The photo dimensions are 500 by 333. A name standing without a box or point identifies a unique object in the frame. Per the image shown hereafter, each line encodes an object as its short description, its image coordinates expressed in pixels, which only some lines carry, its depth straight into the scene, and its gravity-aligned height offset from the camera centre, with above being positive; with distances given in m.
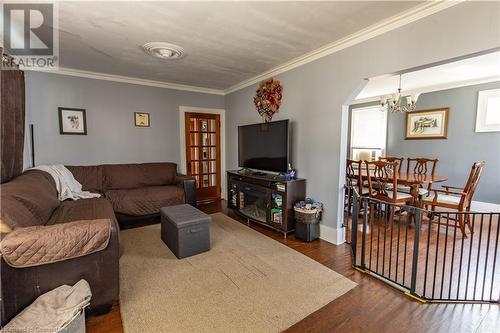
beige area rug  1.65 -1.23
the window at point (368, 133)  5.50 +0.42
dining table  3.26 -0.43
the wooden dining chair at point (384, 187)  3.22 -0.56
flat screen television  3.29 +0.03
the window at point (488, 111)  3.89 +0.69
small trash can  2.93 -0.91
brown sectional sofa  1.43 -0.73
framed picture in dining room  4.48 +0.54
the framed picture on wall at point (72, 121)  3.64 +0.39
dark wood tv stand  3.13 -0.74
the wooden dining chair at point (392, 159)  4.31 -0.17
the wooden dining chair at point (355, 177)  3.60 -0.45
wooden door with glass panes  4.86 -0.13
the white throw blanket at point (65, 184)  3.07 -0.54
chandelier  3.78 +0.83
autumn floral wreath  3.60 +0.81
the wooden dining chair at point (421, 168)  3.69 -0.35
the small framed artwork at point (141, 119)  4.25 +0.51
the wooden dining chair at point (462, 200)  2.96 -0.70
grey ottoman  2.51 -0.95
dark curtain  2.07 +0.21
